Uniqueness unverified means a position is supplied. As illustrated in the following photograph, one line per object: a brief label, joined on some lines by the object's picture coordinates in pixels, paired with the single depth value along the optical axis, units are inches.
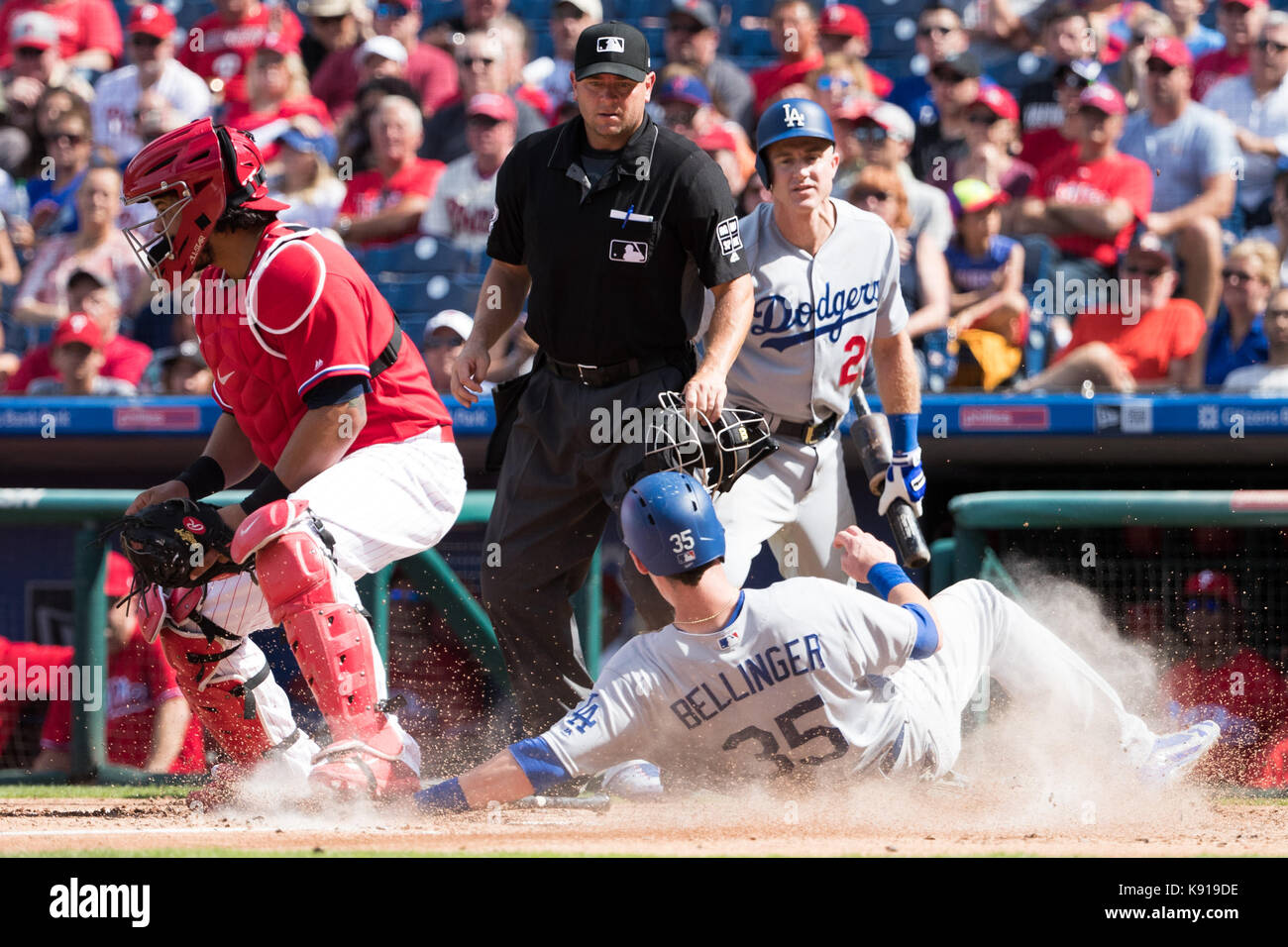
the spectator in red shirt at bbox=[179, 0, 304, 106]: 695.1
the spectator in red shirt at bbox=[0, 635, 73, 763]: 426.1
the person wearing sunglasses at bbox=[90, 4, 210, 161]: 668.1
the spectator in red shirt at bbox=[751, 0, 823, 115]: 644.1
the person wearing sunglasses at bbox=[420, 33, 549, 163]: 621.3
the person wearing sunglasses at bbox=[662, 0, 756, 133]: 637.3
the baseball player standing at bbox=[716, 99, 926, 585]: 345.1
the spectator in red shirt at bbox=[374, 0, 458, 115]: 668.7
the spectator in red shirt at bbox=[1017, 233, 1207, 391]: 507.8
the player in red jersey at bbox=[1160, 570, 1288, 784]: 379.9
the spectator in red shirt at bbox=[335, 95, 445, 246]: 594.2
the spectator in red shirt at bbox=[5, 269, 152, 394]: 557.0
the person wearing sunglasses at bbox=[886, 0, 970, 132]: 624.1
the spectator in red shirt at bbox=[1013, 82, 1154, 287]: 550.0
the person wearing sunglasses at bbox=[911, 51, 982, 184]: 596.1
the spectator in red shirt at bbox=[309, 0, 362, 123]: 688.4
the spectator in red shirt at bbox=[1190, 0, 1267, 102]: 618.5
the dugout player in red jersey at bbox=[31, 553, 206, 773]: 409.7
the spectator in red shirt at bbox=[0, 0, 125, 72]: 725.9
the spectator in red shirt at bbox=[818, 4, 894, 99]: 639.1
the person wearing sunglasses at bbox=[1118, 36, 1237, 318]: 541.3
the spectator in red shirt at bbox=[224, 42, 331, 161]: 645.9
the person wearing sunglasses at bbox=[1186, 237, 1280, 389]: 495.5
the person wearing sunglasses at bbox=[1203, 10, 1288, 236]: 569.3
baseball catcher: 308.8
